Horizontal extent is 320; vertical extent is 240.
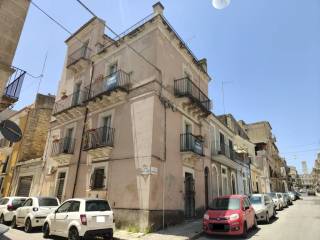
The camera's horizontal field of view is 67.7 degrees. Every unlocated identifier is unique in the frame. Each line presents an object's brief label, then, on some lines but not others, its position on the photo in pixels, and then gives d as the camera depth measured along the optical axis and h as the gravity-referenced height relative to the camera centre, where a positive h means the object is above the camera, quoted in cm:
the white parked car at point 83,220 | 768 -86
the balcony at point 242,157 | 2281 +418
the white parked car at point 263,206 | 1209 -30
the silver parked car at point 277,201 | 1900 +0
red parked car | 877 -65
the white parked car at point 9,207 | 1250 -88
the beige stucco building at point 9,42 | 901 +543
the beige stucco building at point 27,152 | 1829 +324
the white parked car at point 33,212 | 1046 -90
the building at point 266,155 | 3576 +765
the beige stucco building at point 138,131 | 1141 +357
